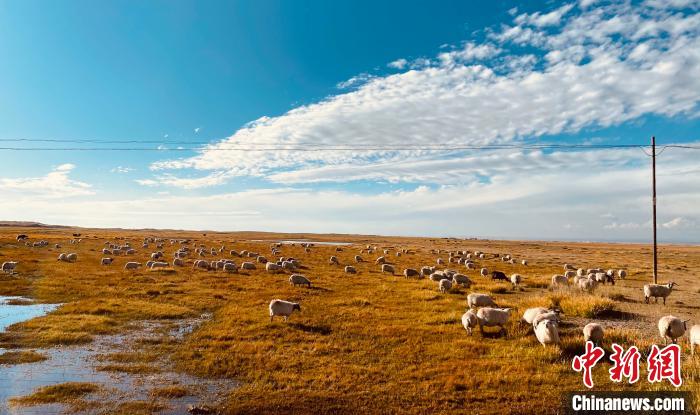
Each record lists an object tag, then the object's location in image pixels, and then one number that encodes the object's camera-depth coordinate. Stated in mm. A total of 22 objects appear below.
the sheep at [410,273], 36312
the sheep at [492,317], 15516
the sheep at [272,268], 37719
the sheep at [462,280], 29188
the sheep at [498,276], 34250
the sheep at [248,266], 38750
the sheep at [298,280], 28656
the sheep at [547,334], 13445
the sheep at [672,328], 13305
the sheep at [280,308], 18203
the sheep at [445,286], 26203
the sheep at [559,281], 29066
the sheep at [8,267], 32391
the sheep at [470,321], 15875
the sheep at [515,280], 29906
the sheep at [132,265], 37825
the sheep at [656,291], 22125
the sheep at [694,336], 12537
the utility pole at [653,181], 27891
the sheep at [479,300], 19453
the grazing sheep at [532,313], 15867
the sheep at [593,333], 13156
